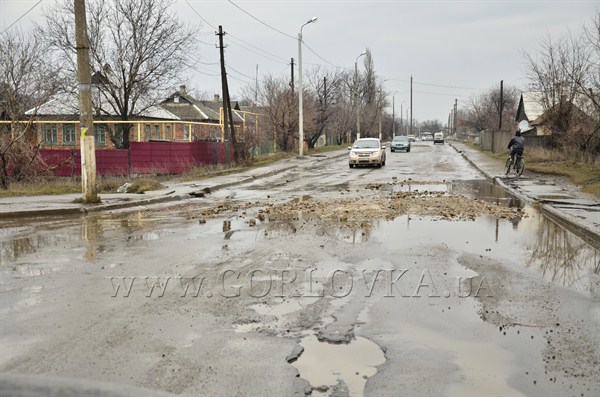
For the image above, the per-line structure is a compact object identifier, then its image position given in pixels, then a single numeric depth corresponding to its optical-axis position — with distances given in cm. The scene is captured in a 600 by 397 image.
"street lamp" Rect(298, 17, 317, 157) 3866
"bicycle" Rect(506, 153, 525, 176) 2360
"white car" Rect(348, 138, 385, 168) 3114
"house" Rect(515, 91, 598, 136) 2728
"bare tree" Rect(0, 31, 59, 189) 2116
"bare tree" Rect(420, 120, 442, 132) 18312
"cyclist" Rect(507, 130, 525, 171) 2311
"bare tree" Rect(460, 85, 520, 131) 7131
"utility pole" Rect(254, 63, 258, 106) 5214
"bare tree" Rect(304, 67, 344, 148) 4791
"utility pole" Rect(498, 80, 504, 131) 4763
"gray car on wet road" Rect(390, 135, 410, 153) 5009
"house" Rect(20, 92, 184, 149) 3150
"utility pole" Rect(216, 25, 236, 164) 3081
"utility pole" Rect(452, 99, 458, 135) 12268
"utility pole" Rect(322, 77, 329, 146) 5812
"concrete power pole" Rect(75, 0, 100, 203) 1430
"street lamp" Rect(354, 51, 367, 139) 6181
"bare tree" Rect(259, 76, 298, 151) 4244
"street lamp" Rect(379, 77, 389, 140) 8776
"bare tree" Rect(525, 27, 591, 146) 2838
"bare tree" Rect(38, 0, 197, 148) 3581
